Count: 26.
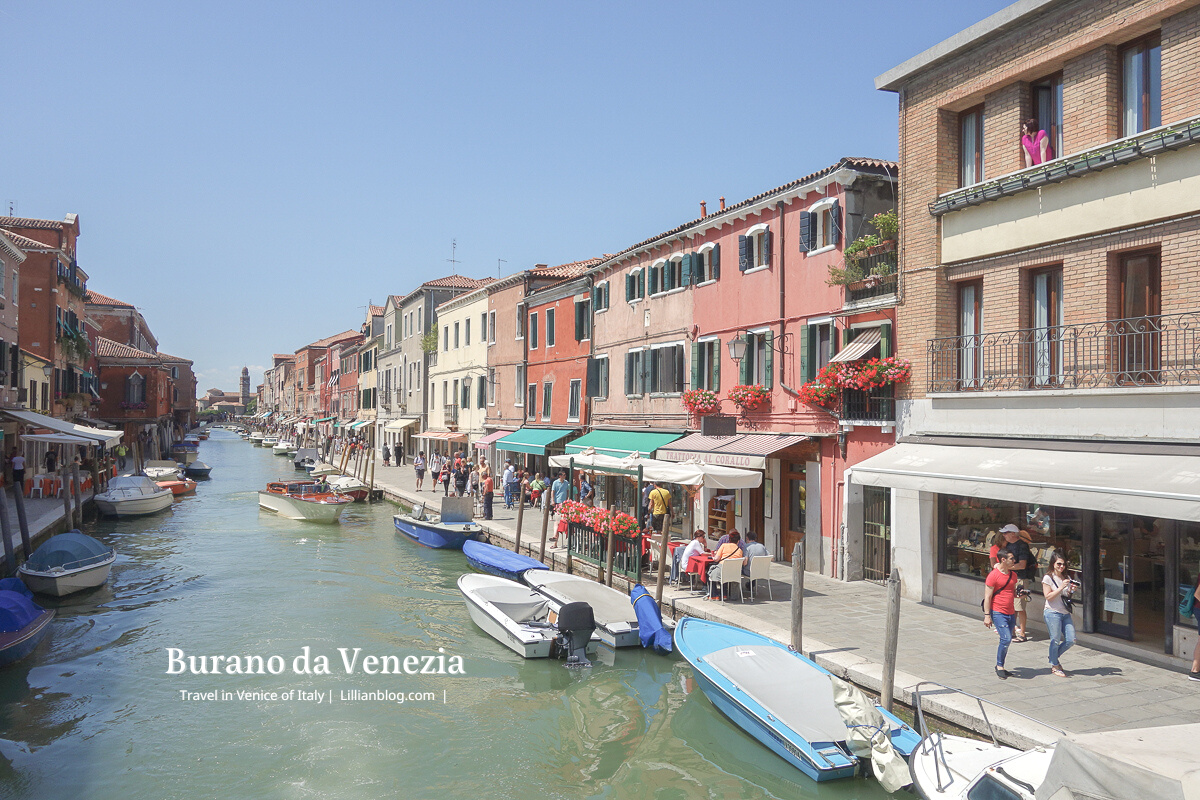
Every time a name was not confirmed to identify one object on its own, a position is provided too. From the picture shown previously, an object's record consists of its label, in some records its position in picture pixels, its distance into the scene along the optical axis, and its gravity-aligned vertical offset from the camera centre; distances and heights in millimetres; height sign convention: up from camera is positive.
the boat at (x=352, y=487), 34250 -3464
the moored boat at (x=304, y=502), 29688 -3593
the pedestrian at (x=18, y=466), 27375 -2163
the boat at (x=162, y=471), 39062 -3316
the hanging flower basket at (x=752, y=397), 18203 +213
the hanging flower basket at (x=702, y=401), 20250 +130
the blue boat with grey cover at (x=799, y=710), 8789 -3458
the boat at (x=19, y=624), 12797 -3578
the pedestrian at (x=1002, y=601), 9859 -2373
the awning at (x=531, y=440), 28094 -1257
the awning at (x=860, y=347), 15266 +1132
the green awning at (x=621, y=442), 21938 -1036
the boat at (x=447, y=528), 23547 -3560
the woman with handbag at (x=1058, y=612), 9844 -2434
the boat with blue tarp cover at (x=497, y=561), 18234 -3566
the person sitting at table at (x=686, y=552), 15469 -2767
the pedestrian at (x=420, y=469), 35531 -2799
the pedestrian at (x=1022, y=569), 11680 -2334
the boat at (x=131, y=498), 30766 -3617
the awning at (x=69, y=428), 25094 -841
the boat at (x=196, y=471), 49250 -4050
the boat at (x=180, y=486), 37875 -3923
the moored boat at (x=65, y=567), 17219 -3487
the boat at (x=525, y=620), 13000 -3663
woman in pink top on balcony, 12180 +3888
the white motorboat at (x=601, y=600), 13586 -3482
